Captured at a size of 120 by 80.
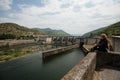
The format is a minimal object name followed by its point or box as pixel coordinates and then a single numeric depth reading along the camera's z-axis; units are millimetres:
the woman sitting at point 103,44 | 3447
